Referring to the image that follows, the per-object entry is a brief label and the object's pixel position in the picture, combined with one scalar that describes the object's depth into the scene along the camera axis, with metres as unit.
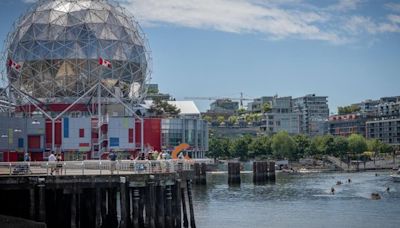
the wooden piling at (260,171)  138.50
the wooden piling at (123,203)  50.75
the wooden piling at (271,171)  140.68
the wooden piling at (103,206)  56.69
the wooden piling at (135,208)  50.94
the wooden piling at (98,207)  50.61
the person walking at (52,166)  53.41
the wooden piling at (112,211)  58.29
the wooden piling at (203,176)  129.00
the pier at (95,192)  50.12
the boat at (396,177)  134.48
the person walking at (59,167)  53.35
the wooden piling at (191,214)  58.34
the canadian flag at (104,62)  105.24
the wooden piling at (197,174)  127.32
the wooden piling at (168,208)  53.94
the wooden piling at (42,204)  48.78
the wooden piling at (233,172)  134.12
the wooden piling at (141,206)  52.62
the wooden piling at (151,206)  52.38
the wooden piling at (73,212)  49.97
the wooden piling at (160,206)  53.03
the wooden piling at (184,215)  58.91
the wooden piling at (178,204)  55.44
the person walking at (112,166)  54.28
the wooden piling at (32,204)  48.62
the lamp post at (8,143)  92.04
